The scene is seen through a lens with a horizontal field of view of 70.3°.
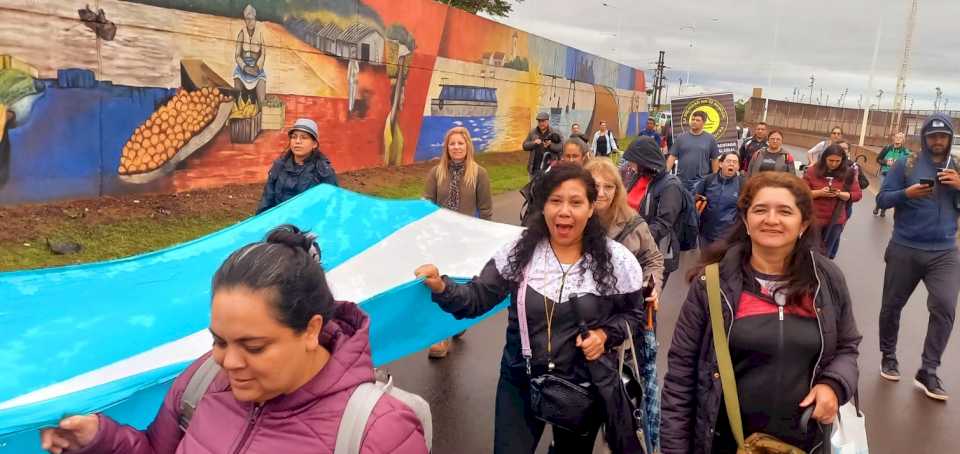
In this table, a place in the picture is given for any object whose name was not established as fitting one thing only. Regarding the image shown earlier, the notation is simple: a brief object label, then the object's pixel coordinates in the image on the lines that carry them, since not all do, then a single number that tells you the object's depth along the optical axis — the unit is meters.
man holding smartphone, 4.97
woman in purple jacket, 1.58
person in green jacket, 14.05
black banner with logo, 11.38
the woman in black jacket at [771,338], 2.44
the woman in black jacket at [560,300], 2.83
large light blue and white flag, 2.56
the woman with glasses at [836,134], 12.88
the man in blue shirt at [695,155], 9.07
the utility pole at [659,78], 66.75
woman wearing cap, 5.01
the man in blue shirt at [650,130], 18.95
